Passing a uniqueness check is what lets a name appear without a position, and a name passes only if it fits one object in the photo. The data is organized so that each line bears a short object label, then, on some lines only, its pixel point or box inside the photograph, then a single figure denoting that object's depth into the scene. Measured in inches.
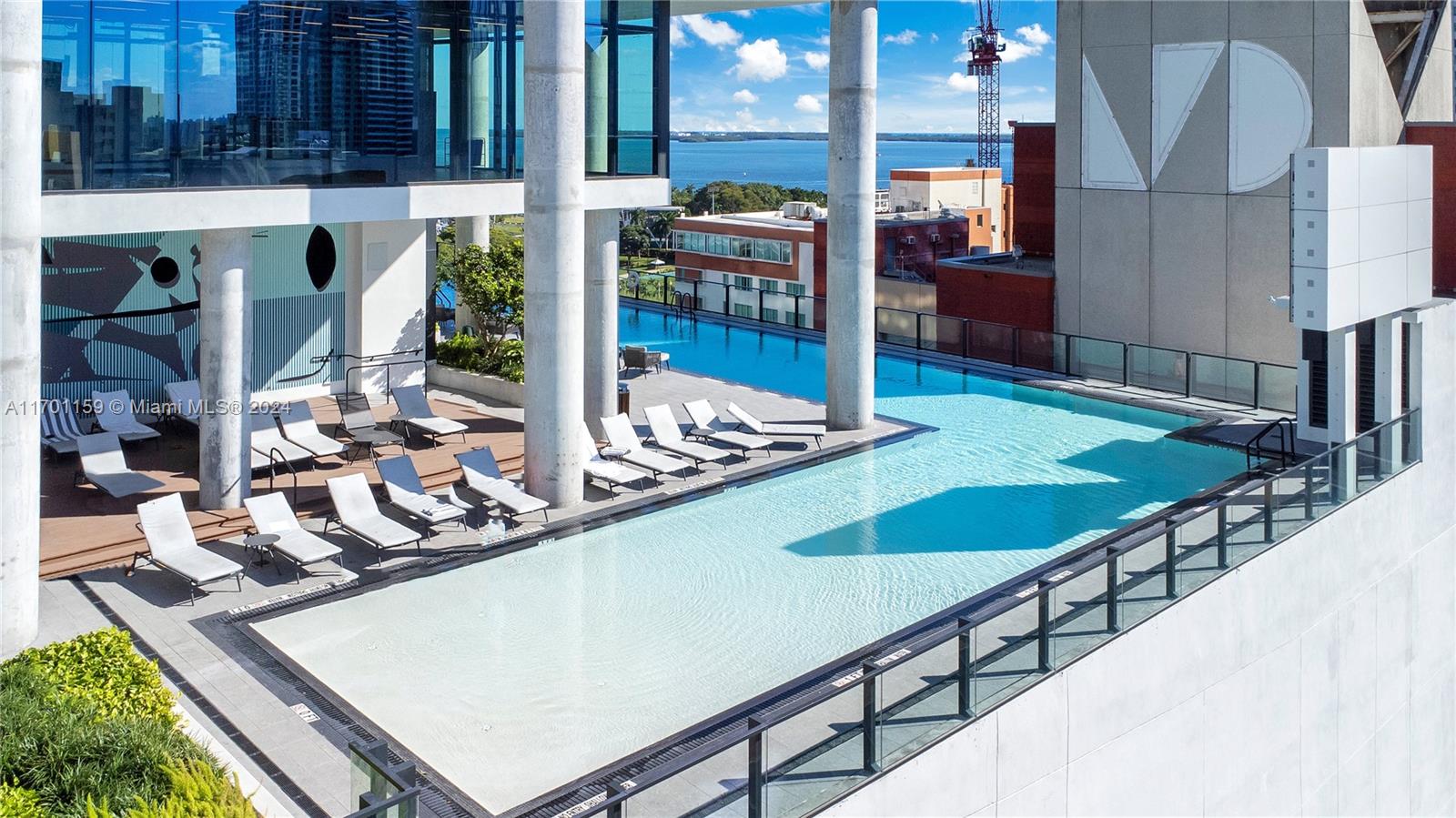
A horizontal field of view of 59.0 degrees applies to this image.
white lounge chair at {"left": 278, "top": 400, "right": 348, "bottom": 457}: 628.1
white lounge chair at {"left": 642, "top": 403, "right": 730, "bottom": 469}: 661.9
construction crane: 4972.9
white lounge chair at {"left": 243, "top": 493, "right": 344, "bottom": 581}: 489.7
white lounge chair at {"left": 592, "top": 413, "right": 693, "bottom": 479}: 628.4
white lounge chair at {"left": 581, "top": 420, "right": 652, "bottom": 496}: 608.4
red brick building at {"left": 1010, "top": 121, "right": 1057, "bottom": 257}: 1201.4
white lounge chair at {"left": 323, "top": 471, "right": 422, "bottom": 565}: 512.4
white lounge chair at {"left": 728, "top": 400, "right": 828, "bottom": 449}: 723.4
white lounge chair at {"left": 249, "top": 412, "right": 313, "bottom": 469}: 612.7
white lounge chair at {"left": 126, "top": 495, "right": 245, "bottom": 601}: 469.1
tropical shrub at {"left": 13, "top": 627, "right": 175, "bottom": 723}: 338.6
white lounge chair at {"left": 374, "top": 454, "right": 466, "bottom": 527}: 540.4
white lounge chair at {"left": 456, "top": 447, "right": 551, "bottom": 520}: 559.8
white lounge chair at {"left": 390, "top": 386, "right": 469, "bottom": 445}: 677.9
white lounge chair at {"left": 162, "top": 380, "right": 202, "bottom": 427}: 698.2
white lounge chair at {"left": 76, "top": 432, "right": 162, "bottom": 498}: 558.6
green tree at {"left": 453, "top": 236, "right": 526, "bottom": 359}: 823.1
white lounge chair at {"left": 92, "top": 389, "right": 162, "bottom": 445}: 653.9
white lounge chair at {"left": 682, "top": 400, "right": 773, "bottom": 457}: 690.2
